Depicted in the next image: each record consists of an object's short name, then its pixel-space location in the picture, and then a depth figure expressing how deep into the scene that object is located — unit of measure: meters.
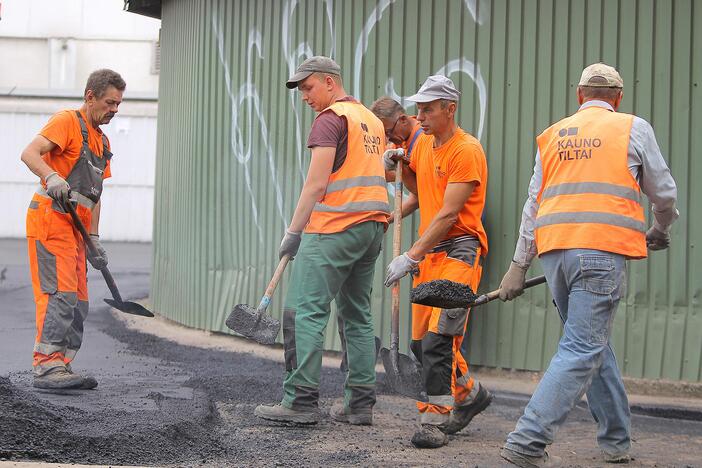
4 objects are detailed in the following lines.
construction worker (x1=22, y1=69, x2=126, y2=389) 12.18
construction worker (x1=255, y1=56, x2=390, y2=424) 11.00
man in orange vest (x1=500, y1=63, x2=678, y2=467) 8.95
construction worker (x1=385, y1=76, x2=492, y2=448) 10.43
